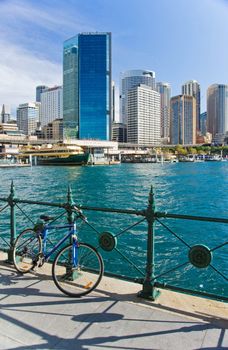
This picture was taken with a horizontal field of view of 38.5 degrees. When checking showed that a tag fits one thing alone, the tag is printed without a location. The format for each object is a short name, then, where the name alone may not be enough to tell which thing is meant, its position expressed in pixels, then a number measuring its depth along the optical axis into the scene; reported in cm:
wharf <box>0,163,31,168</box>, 11231
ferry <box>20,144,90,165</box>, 12032
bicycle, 539
